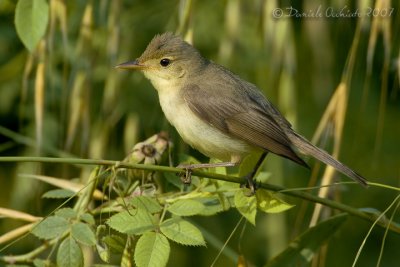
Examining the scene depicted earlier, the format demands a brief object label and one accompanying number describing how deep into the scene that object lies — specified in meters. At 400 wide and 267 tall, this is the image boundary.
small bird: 6.26
